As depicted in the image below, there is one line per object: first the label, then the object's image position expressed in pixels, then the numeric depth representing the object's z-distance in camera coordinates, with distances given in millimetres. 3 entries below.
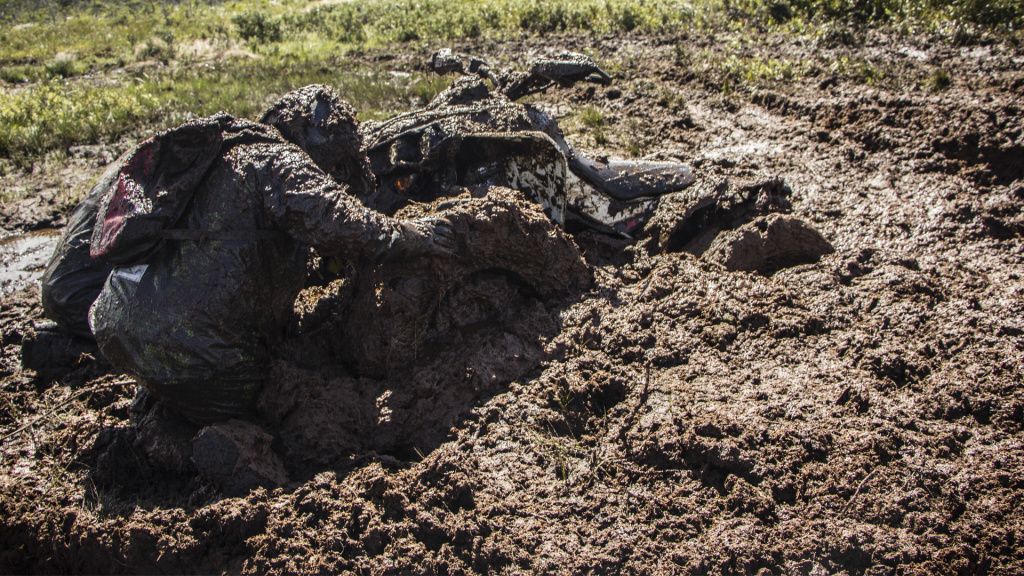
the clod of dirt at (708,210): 4574
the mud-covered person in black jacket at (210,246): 3111
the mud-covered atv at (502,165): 4262
